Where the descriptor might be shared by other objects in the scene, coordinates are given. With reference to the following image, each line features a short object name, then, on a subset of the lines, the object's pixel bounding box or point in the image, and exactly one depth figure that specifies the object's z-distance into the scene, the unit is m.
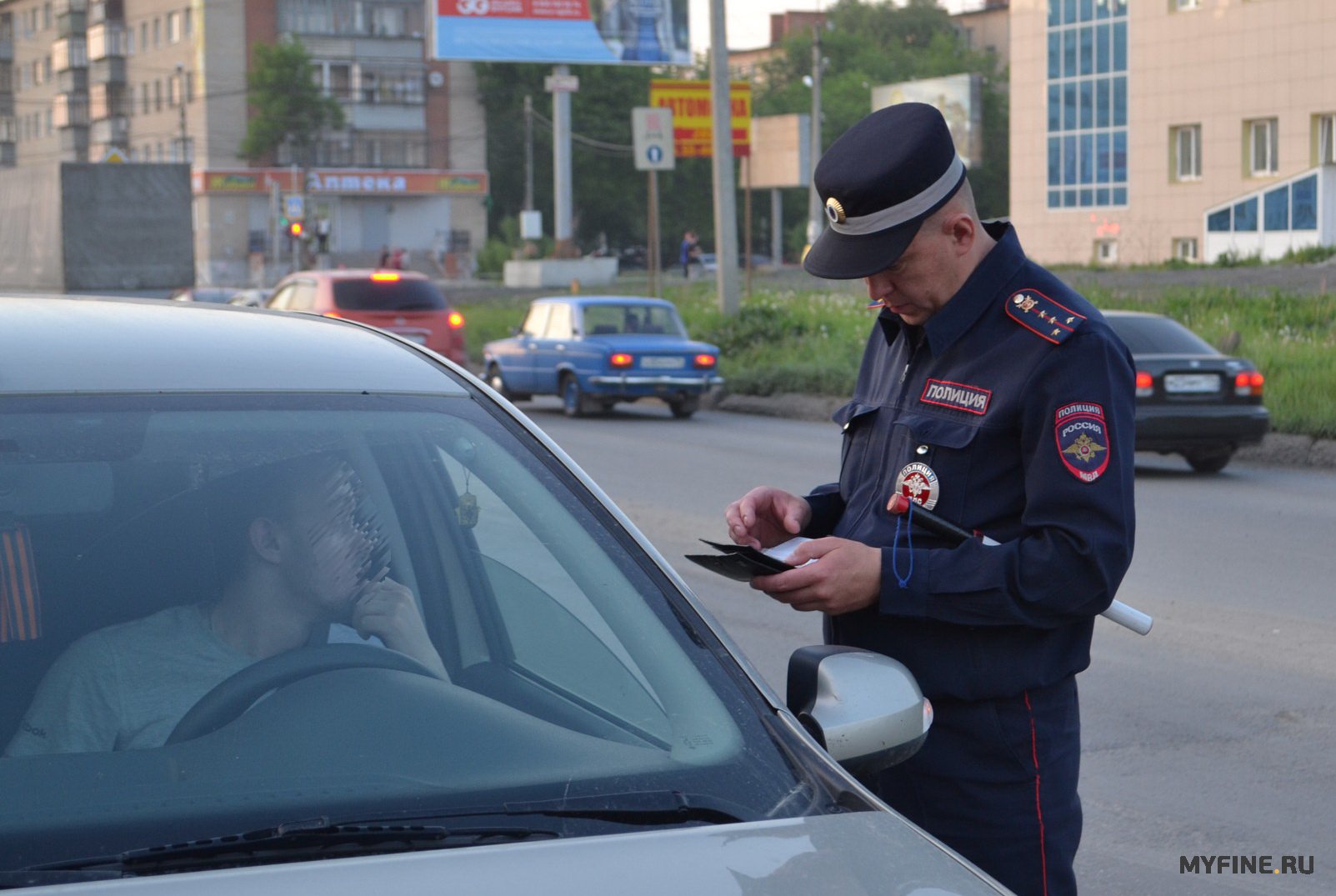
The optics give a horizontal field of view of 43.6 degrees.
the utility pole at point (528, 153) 83.31
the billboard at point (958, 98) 65.00
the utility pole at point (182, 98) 76.64
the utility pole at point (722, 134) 22.94
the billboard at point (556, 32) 50.22
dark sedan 13.59
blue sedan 19.55
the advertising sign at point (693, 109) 34.97
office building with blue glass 55.06
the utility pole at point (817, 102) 49.78
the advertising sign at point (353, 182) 79.50
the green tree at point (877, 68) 107.38
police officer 2.53
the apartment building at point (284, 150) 80.44
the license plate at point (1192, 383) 13.67
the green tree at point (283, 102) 75.62
